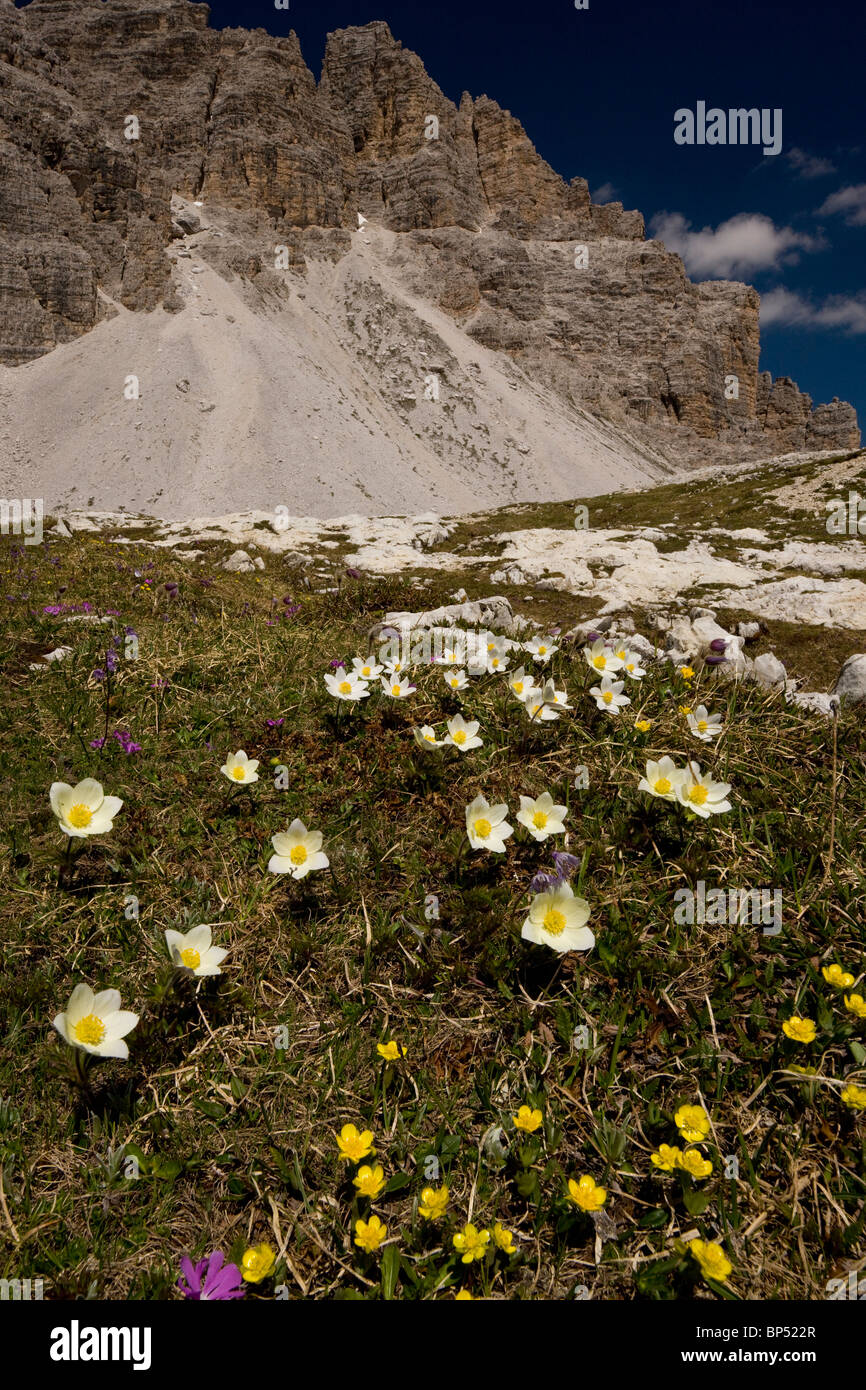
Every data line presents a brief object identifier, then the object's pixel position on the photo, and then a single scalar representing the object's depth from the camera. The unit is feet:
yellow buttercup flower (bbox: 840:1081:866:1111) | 6.03
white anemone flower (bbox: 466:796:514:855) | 8.61
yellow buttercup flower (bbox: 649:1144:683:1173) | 5.77
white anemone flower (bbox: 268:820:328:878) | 8.55
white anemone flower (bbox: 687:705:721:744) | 11.44
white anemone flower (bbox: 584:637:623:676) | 13.32
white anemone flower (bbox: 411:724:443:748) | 10.98
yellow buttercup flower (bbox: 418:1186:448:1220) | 5.53
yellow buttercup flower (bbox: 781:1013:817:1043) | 6.57
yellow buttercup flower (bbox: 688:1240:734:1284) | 4.93
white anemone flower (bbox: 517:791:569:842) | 8.98
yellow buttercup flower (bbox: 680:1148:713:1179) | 5.62
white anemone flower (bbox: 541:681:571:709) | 11.65
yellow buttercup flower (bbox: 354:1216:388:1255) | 5.36
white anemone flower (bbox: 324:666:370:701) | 12.43
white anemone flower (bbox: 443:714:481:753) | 11.09
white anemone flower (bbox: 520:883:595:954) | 7.49
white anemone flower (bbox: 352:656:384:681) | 13.12
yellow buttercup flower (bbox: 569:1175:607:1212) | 5.51
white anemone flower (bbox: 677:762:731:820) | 9.45
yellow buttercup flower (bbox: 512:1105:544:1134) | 6.05
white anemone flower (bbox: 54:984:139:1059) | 6.17
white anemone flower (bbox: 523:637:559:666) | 14.51
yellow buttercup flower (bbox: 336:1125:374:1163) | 5.86
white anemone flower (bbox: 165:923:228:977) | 7.18
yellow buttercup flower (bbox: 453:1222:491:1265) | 5.28
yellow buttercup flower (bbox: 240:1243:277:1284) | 5.08
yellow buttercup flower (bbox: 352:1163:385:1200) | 5.68
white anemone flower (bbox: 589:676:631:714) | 12.17
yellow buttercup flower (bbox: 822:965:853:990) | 6.95
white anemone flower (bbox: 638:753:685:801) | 9.48
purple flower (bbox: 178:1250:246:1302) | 5.06
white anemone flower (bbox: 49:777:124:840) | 8.38
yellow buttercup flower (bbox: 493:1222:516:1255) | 5.38
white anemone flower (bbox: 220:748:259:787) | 10.39
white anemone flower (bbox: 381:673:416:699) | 12.54
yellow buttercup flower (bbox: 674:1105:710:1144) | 6.06
